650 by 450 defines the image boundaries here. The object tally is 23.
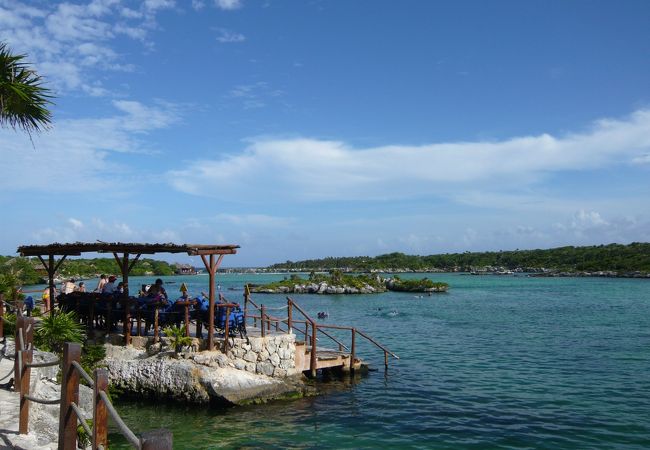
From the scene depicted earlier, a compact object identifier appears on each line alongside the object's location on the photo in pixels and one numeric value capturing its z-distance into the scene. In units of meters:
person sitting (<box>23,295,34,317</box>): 17.91
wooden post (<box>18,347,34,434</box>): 7.24
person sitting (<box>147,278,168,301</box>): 17.26
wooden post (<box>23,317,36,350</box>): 8.76
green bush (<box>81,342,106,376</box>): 14.55
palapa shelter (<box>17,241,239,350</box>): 15.61
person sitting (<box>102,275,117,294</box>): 18.80
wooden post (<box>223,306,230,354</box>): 16.00
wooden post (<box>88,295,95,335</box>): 16.98
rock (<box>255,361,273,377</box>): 16.61
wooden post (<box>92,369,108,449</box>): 5.18
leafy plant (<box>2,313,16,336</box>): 15.42
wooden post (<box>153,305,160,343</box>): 16.18
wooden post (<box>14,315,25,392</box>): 8.62
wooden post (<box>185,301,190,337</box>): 15.89
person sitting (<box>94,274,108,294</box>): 20.17
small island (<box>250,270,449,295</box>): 77.81
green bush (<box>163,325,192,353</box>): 15.69
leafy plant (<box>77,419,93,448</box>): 9.00
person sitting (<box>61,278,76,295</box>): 21.41
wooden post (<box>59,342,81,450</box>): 5.79
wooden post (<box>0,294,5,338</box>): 13.52
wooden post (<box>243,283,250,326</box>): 19.74
